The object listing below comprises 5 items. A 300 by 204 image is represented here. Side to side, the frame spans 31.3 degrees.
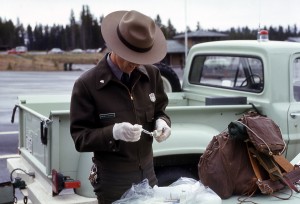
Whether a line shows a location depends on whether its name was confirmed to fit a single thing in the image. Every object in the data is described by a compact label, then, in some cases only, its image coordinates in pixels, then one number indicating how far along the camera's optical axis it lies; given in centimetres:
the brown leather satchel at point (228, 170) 304
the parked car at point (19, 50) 6936
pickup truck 412
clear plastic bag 260
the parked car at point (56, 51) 7531
